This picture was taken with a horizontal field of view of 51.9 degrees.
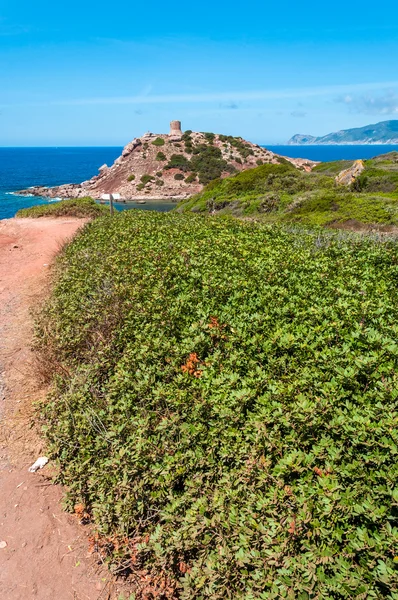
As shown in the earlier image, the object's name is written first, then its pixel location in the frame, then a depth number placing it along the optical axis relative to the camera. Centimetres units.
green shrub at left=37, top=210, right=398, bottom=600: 270
